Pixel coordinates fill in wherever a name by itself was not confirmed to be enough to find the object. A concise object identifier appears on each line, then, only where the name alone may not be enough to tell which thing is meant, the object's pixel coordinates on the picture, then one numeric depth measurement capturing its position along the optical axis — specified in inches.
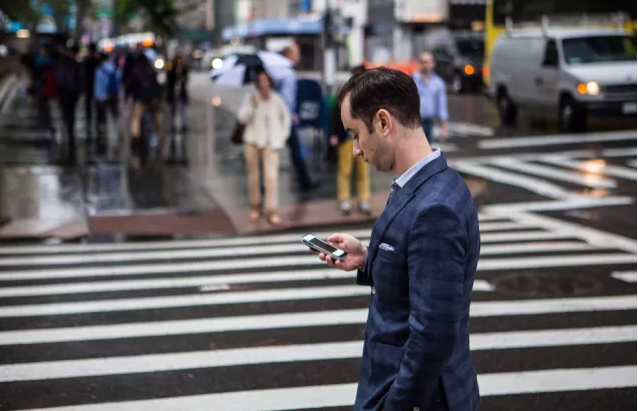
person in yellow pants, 524.7
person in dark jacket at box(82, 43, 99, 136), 1084.5
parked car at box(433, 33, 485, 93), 1606.8
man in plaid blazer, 116.8
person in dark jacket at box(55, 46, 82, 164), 836.0
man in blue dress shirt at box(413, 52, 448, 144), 602.9
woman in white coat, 520.4
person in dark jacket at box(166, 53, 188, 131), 1381.2
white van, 905.5
